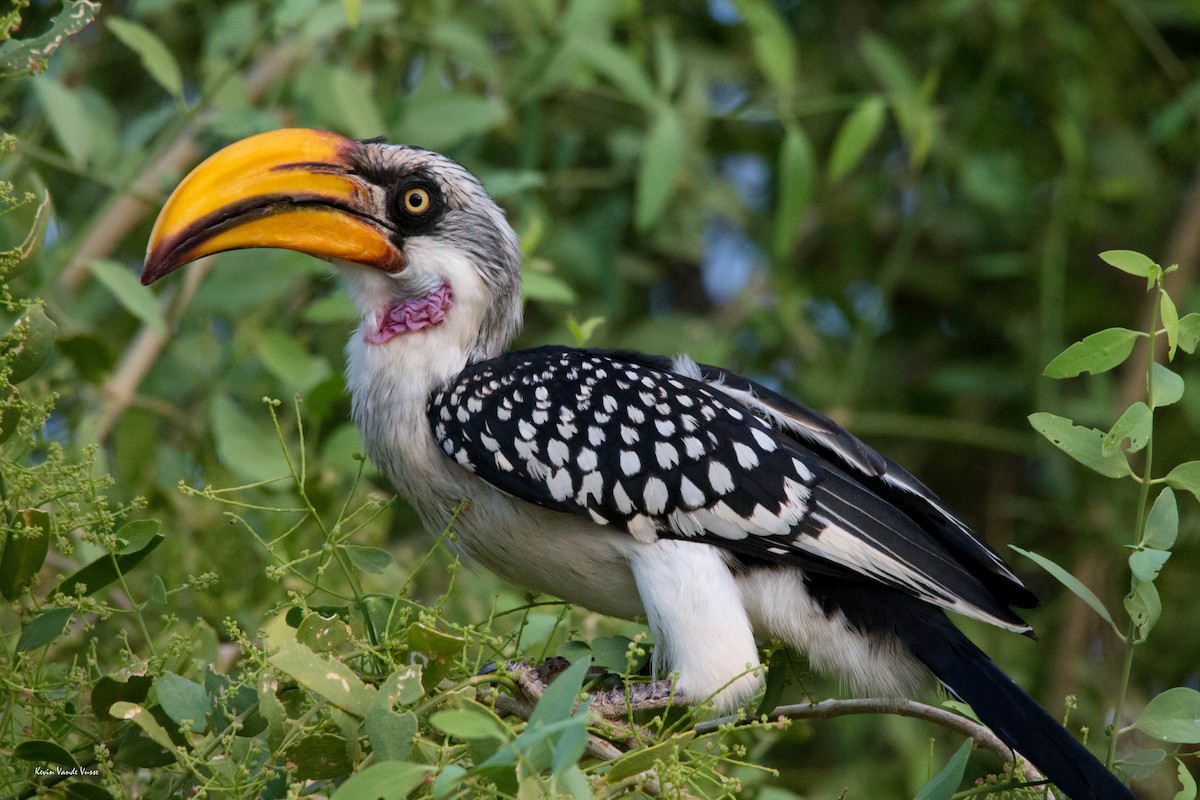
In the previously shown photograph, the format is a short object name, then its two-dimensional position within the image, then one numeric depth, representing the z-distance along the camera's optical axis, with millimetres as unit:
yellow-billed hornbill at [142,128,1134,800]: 5279
